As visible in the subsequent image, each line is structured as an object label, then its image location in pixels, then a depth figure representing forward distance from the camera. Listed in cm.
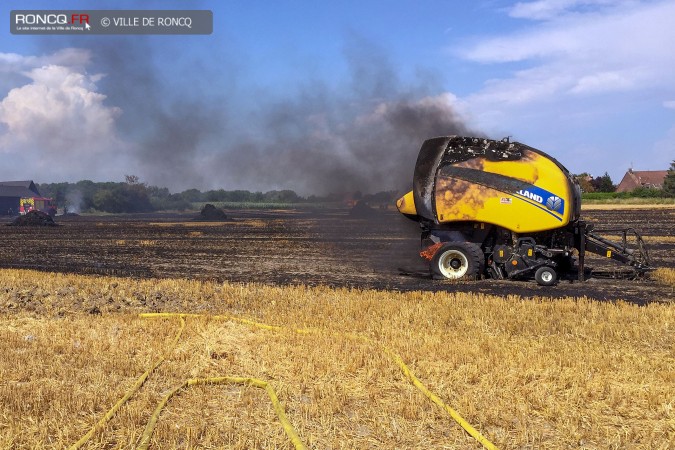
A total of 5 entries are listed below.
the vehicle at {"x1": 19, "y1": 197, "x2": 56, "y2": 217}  6230
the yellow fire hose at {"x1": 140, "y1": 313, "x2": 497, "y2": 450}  549
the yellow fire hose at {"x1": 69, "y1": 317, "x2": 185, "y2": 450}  525
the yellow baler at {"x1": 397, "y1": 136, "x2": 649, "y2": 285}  1416
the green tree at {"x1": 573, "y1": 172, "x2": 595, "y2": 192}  8869
